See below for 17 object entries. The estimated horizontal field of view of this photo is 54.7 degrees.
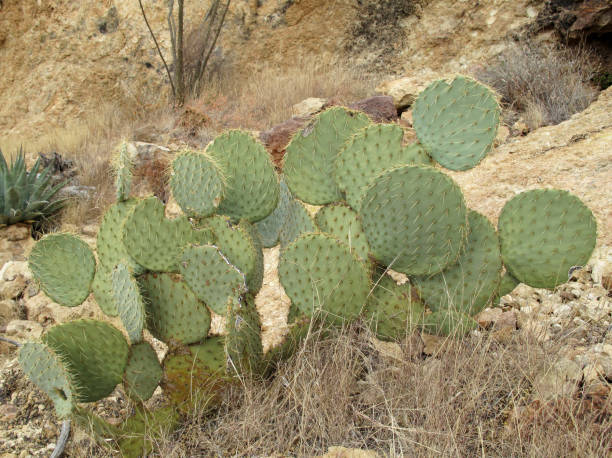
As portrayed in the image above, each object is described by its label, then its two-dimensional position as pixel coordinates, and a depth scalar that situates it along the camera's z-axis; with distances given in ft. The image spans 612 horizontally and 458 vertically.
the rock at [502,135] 16.16
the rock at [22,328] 11.08
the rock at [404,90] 20.03
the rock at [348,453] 6.01
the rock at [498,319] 8.65
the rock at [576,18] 19.21
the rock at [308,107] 20.20
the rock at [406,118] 18.86
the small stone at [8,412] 8.14
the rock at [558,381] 6.31
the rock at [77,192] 17.47
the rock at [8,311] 11.87
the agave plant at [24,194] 15.67
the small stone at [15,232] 15.70
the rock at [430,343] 7.47
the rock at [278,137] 17.12
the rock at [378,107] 18.38
